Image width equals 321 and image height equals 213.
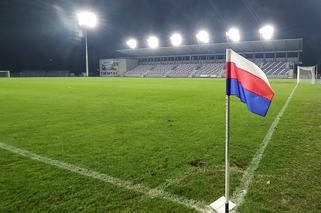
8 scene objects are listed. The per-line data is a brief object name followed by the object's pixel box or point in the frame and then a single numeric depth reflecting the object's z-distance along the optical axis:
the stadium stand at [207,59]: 53.00
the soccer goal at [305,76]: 38.82
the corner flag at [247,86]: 2.66
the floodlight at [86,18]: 44.44
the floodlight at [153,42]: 60.88
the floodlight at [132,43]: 64.50
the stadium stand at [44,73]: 58.03
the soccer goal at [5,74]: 52.35
